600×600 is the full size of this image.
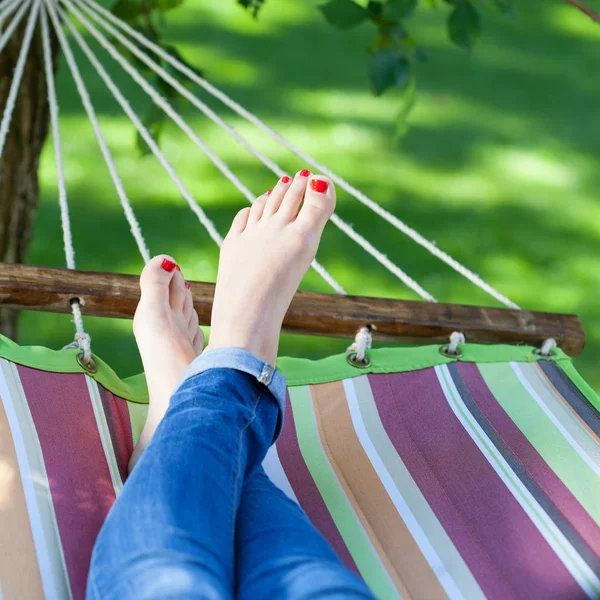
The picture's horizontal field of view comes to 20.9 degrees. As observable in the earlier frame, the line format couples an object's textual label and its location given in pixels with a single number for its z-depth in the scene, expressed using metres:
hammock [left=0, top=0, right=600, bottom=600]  1.25
